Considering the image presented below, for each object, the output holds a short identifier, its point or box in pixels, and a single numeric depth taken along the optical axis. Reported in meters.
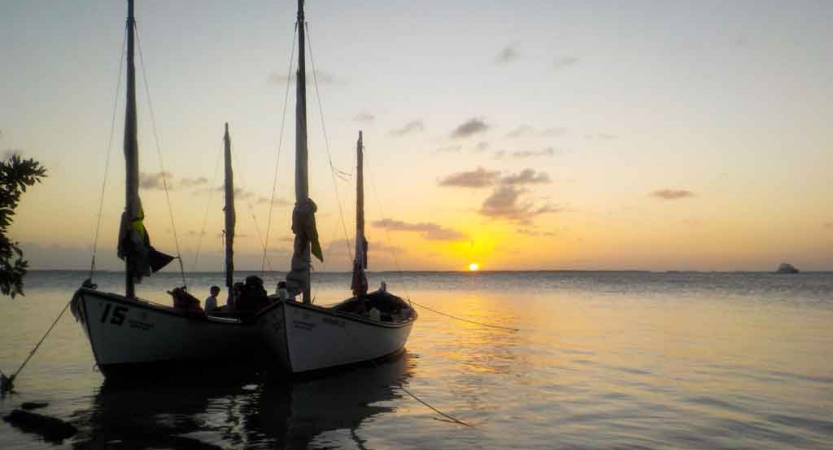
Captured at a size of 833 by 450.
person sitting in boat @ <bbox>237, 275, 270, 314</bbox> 21.30
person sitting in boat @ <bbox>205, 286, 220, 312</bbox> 23.14
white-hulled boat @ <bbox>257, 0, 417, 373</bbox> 18.02
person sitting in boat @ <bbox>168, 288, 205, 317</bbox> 19.14
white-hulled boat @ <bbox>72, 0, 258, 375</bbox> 17.31
